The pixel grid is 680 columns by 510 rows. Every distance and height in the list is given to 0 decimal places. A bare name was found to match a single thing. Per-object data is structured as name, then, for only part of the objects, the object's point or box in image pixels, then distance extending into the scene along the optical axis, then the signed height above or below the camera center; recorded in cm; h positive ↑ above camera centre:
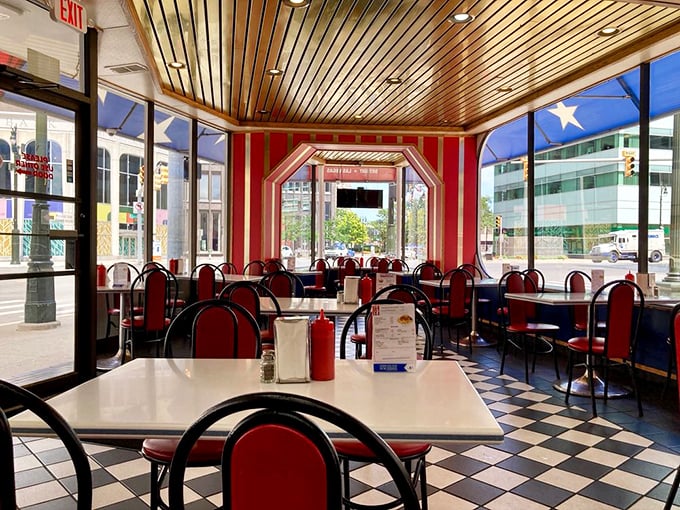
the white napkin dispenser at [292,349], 199 -36
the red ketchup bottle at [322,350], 203 -37
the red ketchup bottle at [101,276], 582 -29
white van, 558 +1
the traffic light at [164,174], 790 +106
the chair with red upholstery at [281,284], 583 -37
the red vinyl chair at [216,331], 277 -41
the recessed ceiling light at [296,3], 447 +198
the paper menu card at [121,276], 572 -28
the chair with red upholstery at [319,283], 942 -61
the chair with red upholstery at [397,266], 998 -32
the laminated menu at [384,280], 465 -27
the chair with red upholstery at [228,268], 868 -31
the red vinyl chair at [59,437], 120 -42
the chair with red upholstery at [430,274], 824 -39
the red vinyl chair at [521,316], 538 -69
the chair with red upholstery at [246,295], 399 -34
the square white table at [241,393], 156 -49
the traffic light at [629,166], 596 +88
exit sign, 403 +174
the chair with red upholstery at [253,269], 899 -34
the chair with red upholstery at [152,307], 518 -56
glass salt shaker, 204 -44
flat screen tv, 1256 +113
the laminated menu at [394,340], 219 -37
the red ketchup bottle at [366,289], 465 -34
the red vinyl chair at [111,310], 654 -73
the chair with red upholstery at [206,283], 638 -40
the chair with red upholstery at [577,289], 576 -46
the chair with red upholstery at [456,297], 657 -58
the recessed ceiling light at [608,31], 500 +197
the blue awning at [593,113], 556 +165
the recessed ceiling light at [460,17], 473 +198
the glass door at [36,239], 428 +8
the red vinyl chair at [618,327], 431 -61
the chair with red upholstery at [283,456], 106 -40
